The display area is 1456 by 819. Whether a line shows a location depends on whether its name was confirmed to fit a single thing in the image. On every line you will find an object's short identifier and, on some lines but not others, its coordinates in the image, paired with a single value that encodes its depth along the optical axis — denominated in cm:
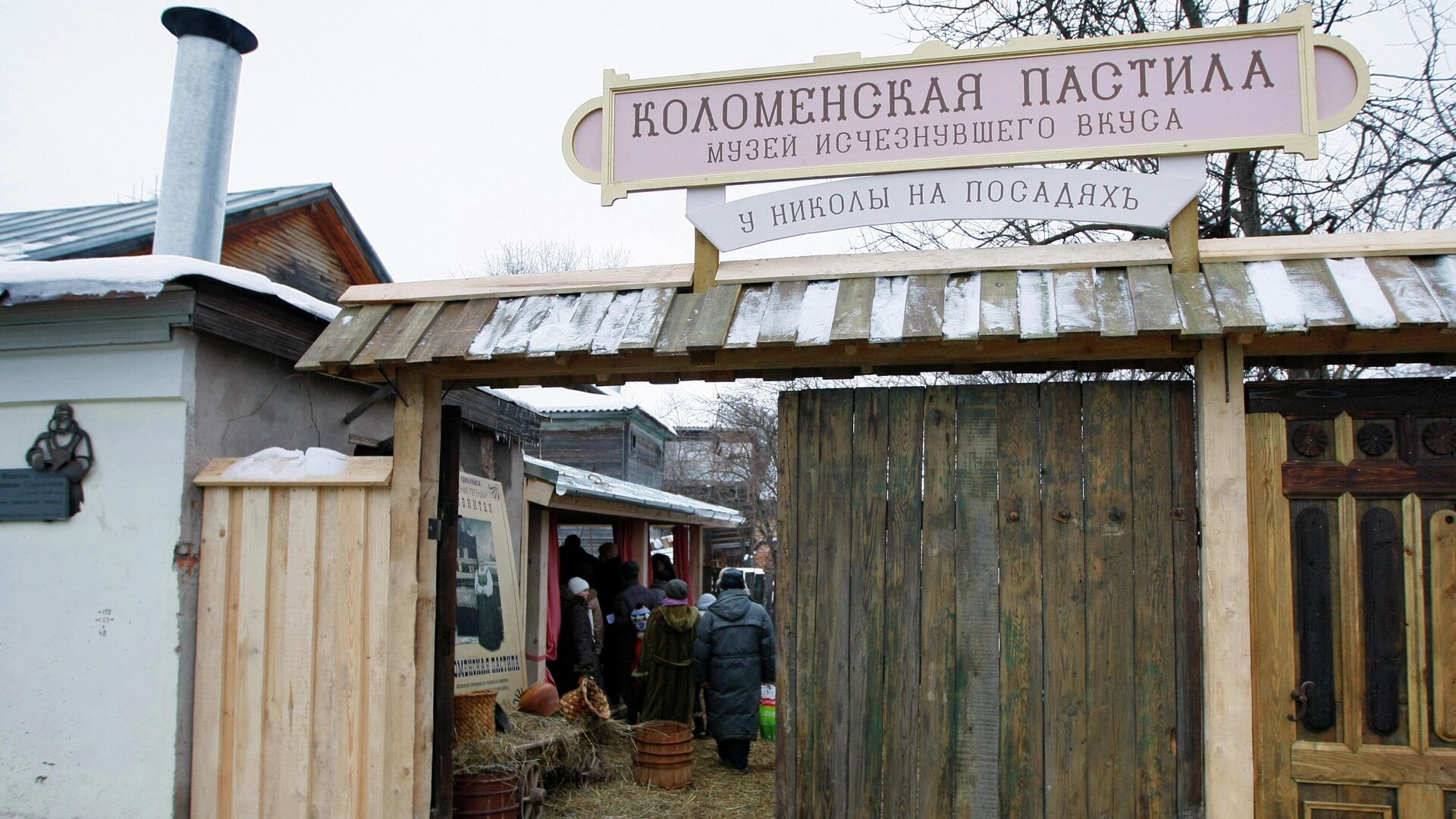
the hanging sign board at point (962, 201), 432
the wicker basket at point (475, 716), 666
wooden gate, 421
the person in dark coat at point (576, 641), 1036
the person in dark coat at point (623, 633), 1130
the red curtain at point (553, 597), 1011
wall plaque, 516
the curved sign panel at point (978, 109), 430
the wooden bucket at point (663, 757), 813
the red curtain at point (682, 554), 1792
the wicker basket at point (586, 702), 842
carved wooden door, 395
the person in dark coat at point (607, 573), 1273
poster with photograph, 791
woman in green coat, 978
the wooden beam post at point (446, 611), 516
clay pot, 820
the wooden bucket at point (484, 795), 605
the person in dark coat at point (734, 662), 892
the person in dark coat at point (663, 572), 1394
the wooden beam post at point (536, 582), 979
